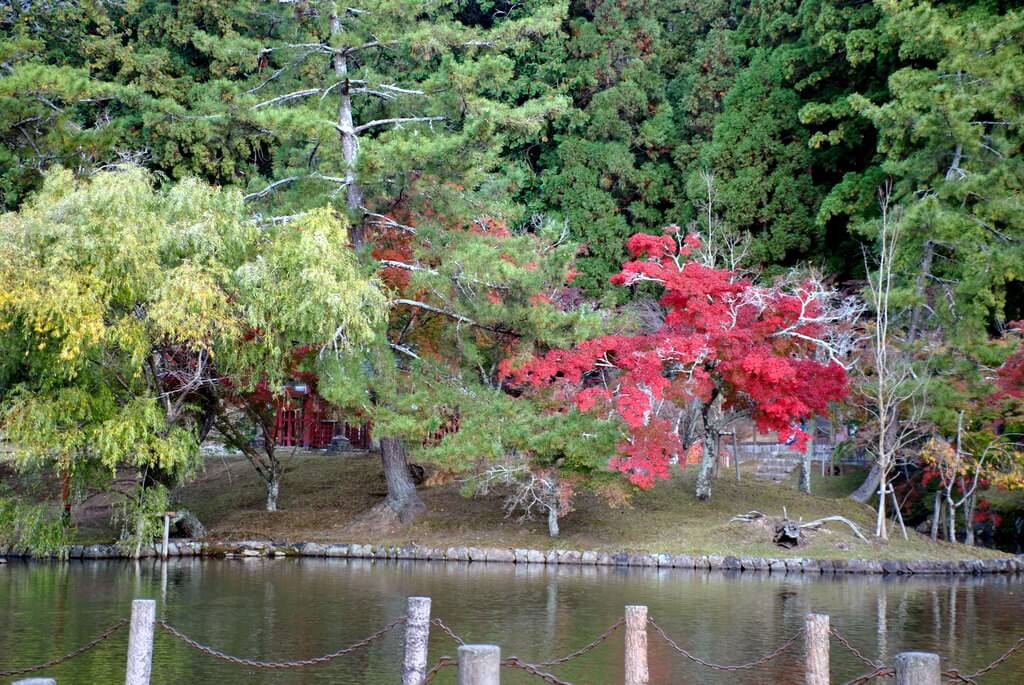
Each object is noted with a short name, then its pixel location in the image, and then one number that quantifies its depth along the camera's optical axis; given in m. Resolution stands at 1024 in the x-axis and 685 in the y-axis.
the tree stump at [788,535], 18.16
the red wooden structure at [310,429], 25.42
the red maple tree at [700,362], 18.03
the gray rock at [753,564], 17.36
